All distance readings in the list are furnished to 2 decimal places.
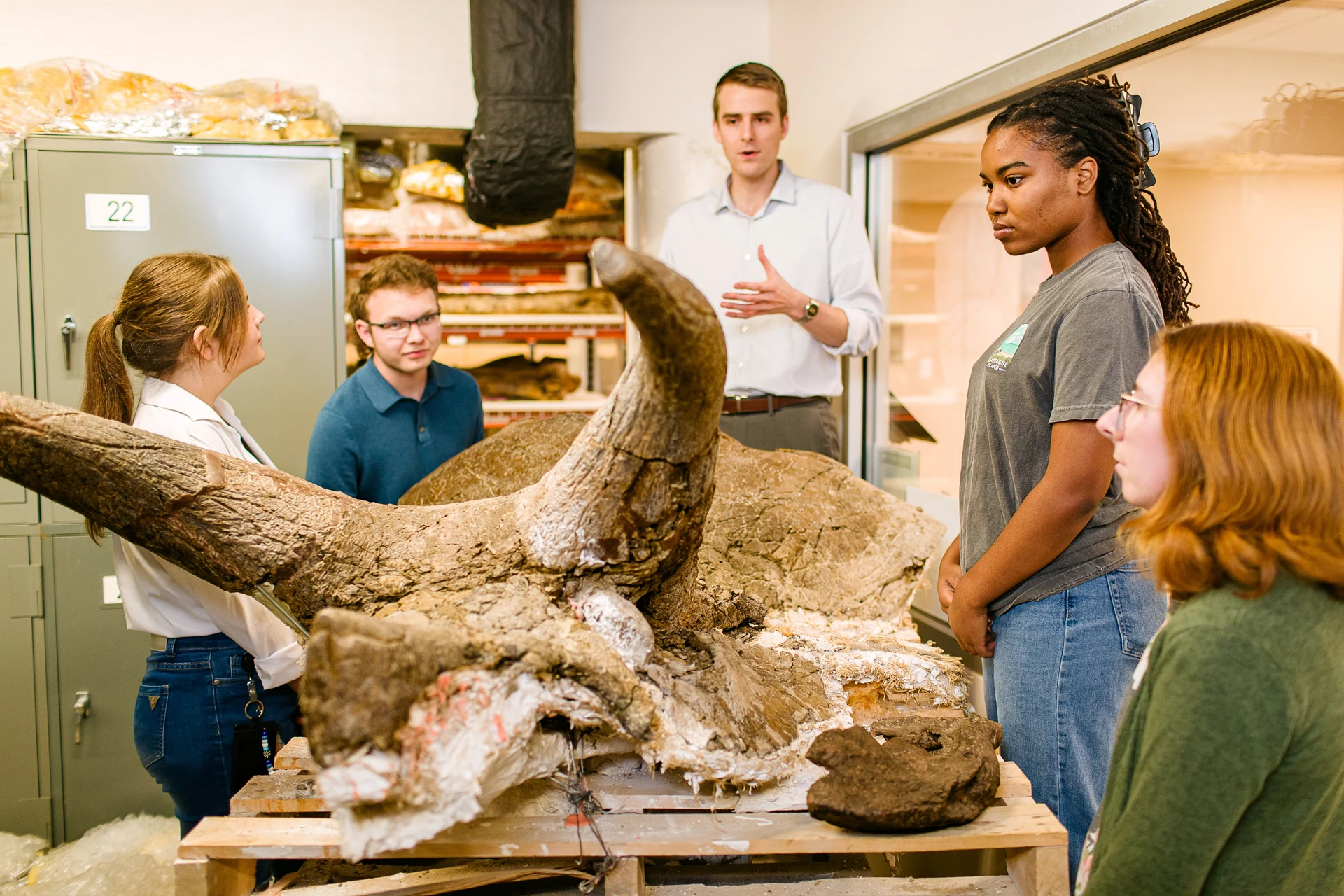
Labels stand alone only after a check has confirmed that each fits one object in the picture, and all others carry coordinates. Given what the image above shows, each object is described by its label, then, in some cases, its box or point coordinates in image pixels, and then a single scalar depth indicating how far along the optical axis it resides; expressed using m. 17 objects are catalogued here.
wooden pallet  1.35
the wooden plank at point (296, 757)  1.64
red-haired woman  1.01
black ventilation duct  3.76
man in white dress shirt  3.25
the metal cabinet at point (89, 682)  3.30
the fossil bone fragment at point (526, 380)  4.55
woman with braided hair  1.62
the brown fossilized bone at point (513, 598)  1.14
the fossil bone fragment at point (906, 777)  1.35
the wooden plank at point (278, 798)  1.51
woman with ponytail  1.84
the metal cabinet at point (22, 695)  3.27
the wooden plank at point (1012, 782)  1.52
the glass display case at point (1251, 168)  2.09
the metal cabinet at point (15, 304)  3.19
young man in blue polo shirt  2.61
